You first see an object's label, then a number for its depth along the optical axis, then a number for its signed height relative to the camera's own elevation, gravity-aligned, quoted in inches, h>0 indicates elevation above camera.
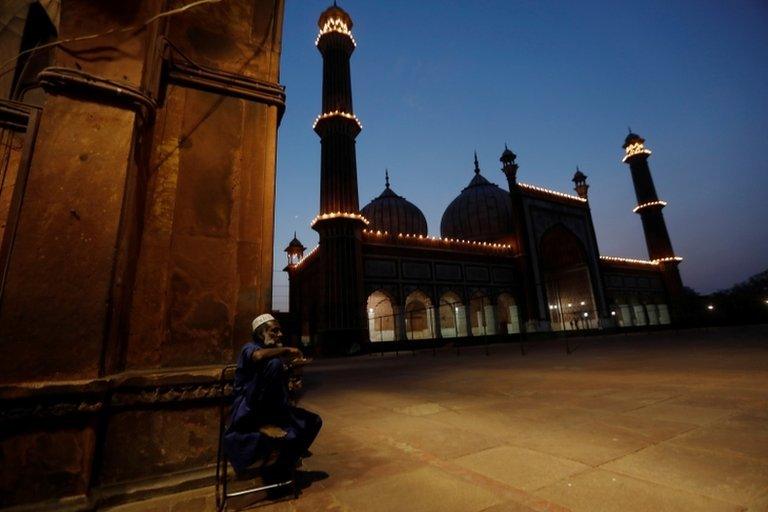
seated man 73.2 -16.8
